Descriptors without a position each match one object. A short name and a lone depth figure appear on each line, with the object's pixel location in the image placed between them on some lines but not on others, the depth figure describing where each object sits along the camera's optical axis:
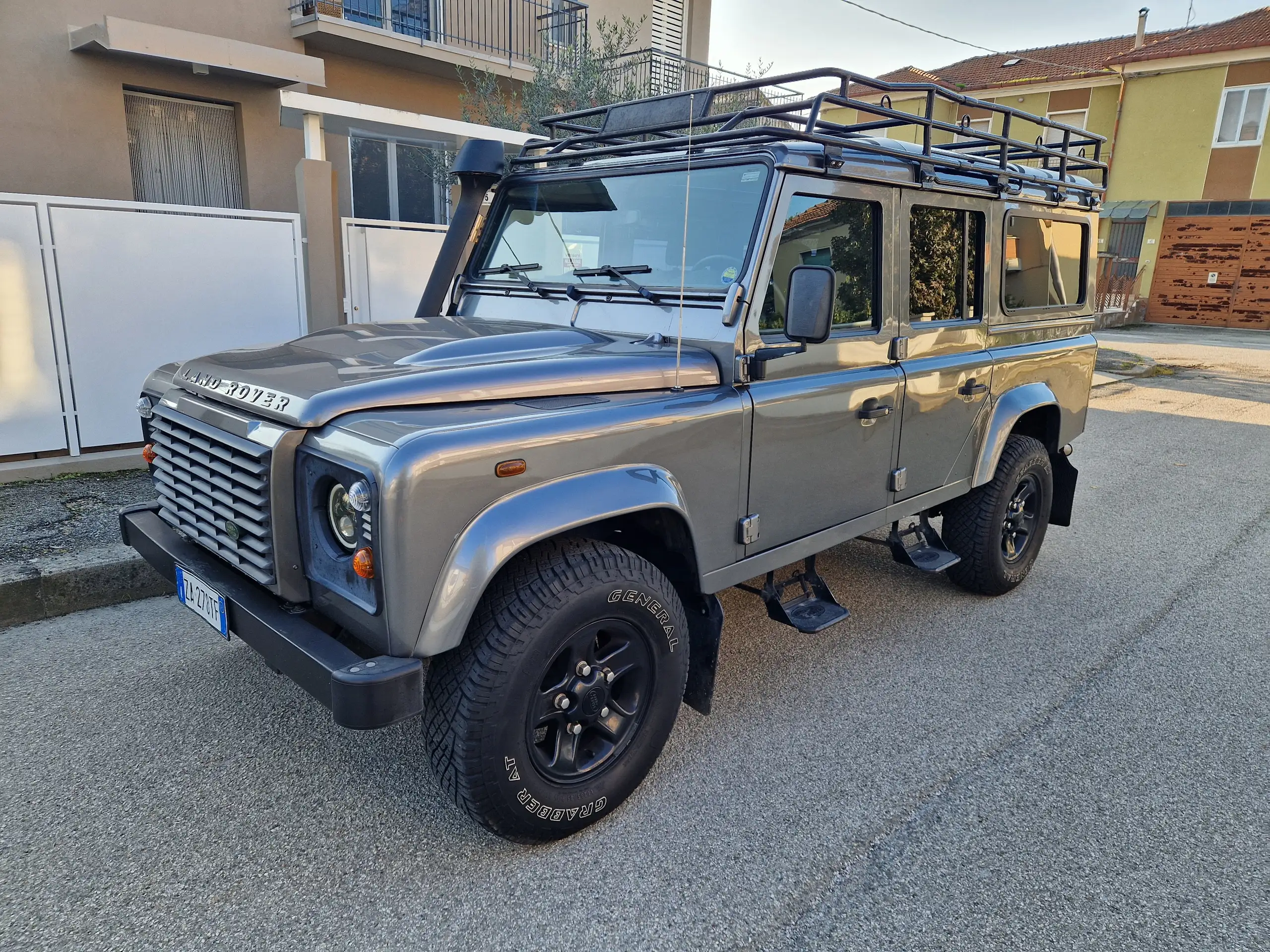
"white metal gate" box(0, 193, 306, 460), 5.61
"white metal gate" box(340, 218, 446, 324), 7.12
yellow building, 24.11
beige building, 7.75
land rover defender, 2.35
